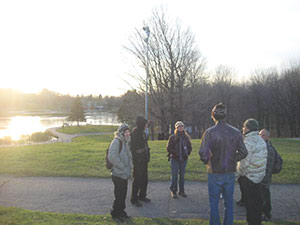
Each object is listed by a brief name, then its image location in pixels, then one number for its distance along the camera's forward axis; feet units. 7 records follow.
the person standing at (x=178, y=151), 19.31
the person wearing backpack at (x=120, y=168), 15.87
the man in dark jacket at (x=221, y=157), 12.62
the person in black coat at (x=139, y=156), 18.48
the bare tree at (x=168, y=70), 71.47
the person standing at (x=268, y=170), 15.46
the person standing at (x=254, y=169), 13.74
